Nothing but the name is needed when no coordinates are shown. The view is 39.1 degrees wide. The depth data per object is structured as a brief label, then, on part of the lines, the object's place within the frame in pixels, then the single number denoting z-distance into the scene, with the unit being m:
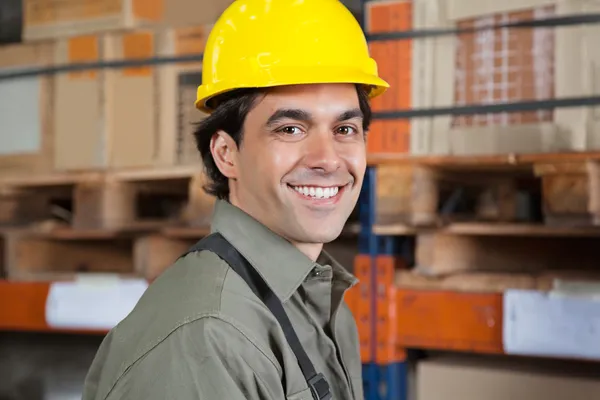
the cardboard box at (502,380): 3.06
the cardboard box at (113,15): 4.03
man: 1.74
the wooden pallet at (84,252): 4.11
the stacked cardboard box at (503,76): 3.06
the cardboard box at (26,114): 4.27
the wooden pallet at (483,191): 3.05
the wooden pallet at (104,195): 3.94
